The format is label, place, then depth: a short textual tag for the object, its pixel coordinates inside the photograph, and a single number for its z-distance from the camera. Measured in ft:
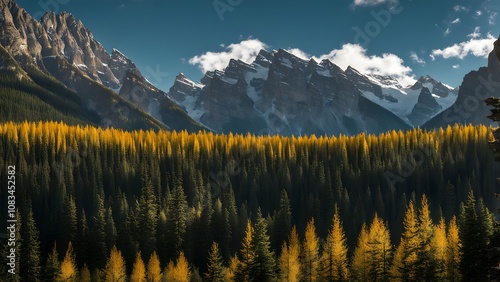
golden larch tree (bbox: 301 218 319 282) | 236.02
